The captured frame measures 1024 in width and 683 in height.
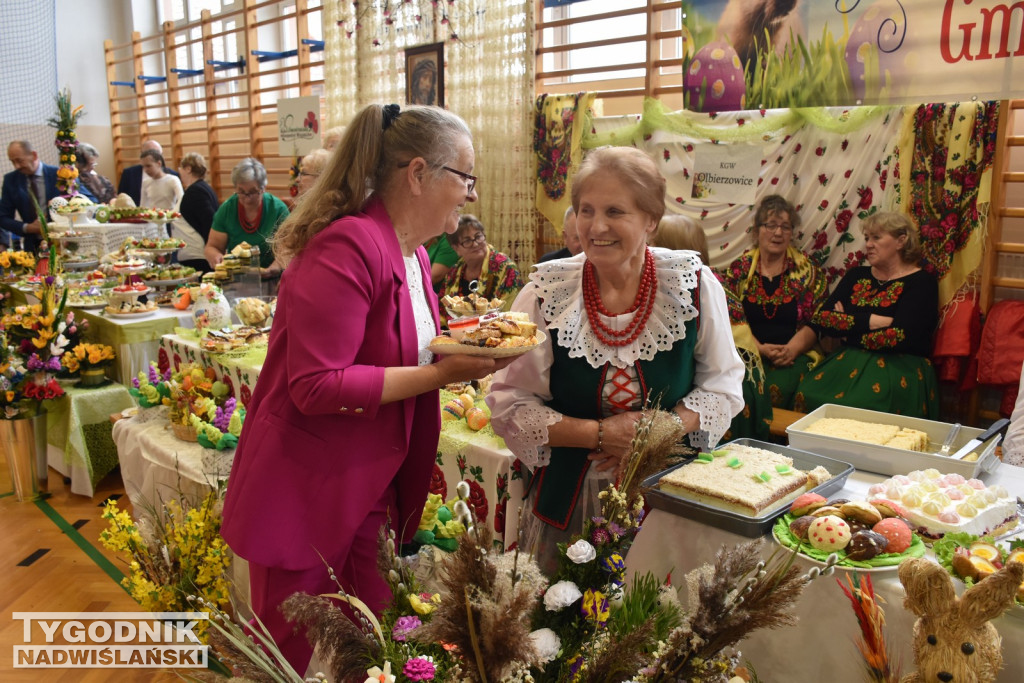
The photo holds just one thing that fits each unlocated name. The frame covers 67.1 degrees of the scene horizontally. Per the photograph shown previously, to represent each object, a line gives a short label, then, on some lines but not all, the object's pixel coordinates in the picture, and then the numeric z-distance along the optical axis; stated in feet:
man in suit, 24.14
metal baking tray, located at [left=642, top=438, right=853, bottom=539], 4.89
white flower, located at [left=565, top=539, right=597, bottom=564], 2.79
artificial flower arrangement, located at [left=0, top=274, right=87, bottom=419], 13.21
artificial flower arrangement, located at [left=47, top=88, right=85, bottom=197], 20.33
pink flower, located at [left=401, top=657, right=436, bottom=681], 2.63
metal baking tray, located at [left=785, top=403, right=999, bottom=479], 5.73
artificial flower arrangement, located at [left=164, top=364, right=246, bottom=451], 10.16
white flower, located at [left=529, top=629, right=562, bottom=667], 2.66
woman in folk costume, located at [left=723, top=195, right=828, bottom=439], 14.34
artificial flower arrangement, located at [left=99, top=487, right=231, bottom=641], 4.28
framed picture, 21.76
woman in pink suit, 4.72
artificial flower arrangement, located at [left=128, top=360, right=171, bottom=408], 11.62
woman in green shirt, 16.90
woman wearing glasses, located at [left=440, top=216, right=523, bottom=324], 13.94
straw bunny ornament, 3.18
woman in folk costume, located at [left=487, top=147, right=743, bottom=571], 5.72
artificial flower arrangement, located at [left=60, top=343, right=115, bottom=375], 13.87
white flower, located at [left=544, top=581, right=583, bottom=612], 2.75
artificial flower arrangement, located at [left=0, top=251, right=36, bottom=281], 18.26
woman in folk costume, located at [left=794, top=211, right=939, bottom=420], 12.93
